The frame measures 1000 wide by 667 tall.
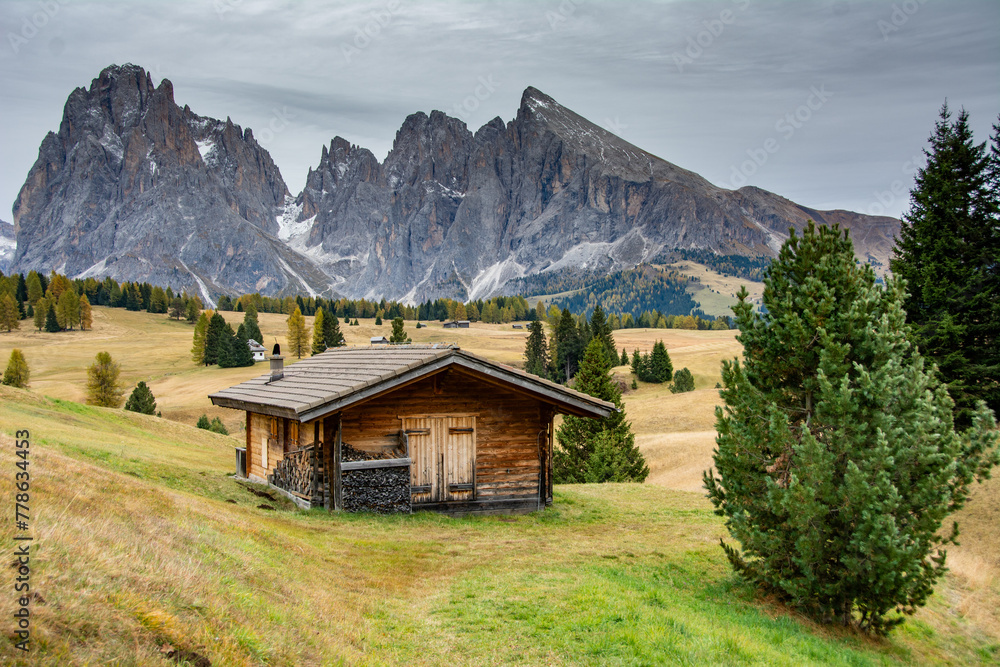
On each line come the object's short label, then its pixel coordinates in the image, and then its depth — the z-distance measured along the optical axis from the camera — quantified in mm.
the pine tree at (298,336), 121125
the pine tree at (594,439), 33031
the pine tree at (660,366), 89500
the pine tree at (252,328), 132875
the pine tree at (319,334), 107625
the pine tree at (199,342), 112688
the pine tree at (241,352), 110000
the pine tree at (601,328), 88125
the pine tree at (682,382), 79062
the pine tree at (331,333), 105000
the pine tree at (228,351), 109438
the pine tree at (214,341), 111062
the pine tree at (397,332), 88688
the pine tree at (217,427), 51281
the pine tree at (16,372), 64875
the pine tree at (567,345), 99931
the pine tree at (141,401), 55269
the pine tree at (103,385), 64188
